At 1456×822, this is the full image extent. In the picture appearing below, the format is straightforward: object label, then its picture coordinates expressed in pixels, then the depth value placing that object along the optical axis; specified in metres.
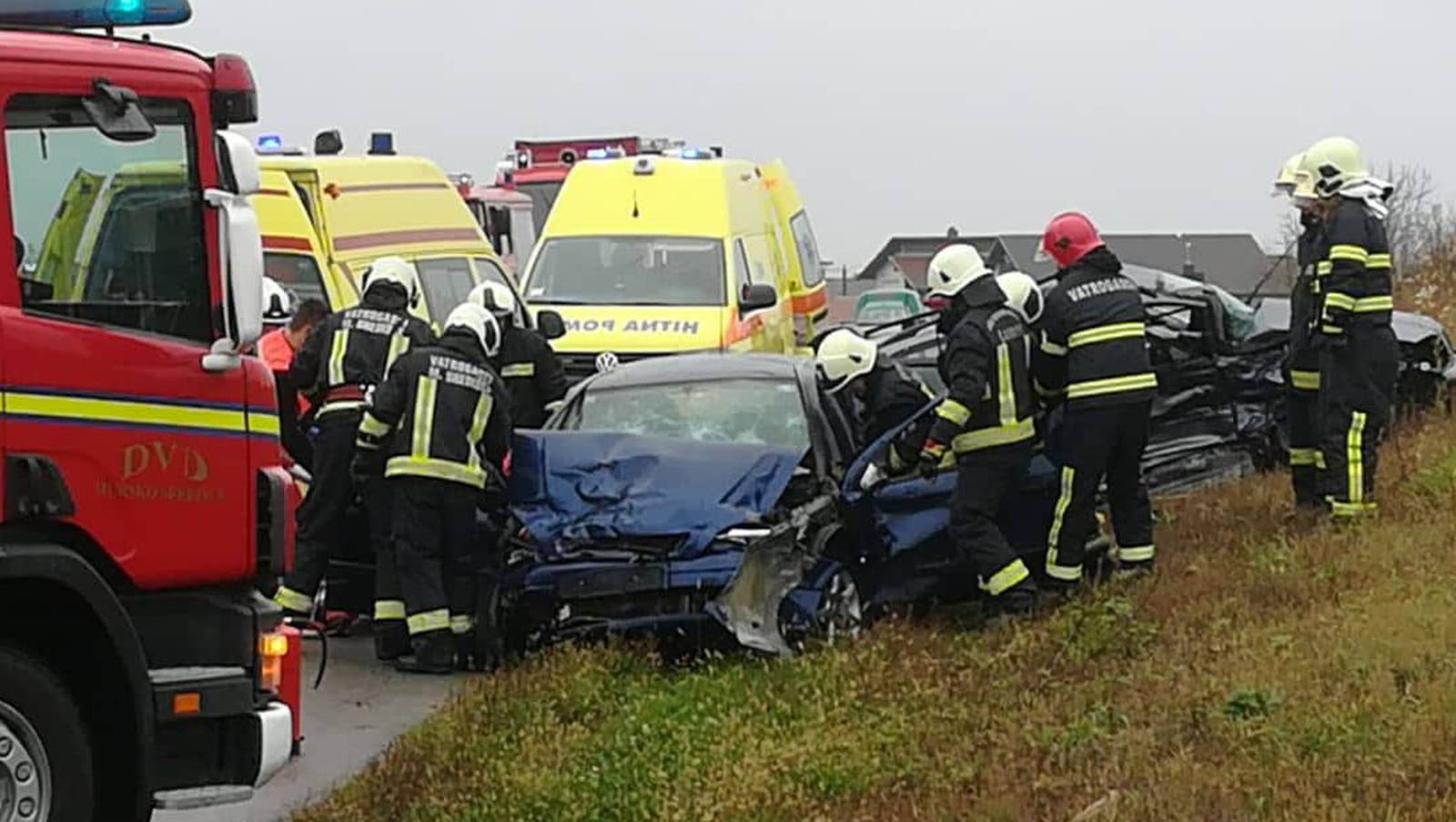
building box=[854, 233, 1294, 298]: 78.49
